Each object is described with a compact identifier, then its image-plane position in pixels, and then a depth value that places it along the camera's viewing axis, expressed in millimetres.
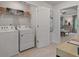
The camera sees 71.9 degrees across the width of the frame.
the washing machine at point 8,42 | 1622
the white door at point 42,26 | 2415
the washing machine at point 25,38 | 2066
